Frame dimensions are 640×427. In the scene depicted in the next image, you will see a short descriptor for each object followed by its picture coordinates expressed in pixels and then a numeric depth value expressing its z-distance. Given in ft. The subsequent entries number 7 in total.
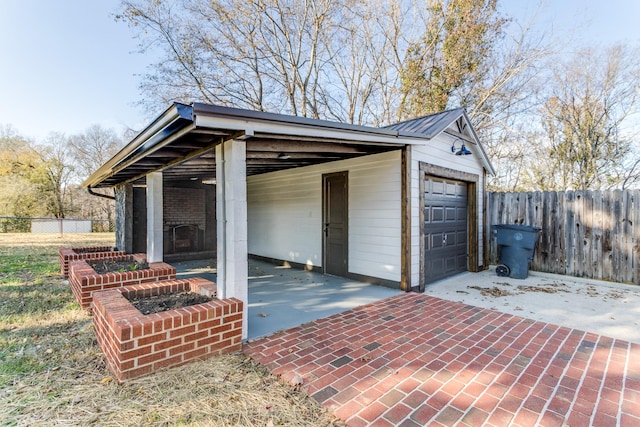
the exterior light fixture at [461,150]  19.48
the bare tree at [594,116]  34.12
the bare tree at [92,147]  69.92
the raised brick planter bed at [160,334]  7.63
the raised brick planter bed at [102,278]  12.79
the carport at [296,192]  10.00
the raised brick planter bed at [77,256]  18.45
